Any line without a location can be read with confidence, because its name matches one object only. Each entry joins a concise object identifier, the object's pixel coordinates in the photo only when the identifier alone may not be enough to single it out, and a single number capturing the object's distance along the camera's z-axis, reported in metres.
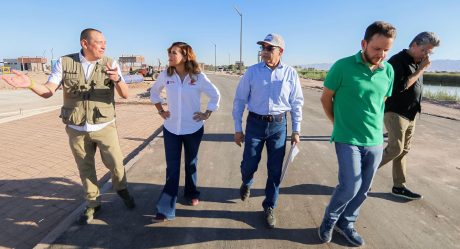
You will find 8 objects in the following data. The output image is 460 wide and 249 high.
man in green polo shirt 2.80
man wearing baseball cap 3.33
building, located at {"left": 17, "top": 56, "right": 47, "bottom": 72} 78.31
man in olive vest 3.14
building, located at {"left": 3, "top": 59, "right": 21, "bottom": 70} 81.85
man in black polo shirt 3.75
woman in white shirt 3.44
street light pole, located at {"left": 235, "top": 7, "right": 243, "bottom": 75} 46.33
